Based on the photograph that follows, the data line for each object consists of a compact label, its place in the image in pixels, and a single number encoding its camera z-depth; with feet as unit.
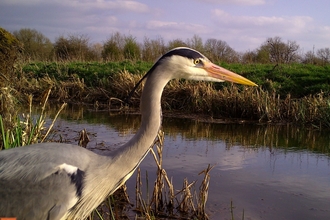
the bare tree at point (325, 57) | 64.15
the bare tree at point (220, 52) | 66.56
